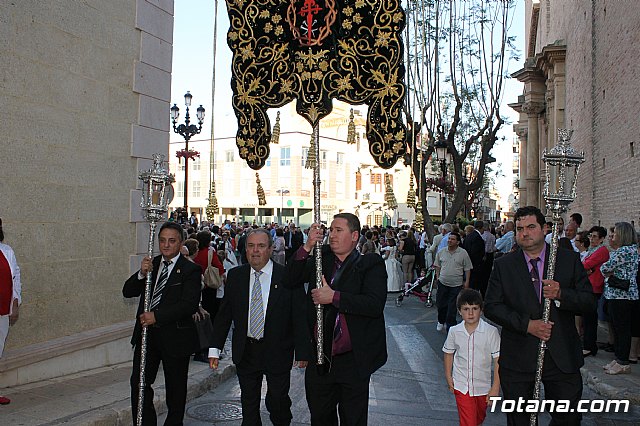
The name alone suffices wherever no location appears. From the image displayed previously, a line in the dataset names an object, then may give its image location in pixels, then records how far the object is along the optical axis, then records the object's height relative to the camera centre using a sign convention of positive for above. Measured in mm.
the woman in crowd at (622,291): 8461 -831
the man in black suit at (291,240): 24672 -726
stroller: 16078 -1709
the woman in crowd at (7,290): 6248 -736
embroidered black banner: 6355 +1579
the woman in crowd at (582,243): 10797 -261
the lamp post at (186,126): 21141 +3114
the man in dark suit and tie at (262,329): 5152 -876
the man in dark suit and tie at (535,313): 4582 -632
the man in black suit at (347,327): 4602 -761
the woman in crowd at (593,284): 9500 -841
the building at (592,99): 15531 +4240
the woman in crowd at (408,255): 20328 -990
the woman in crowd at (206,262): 9609 -635
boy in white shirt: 5129 -1091
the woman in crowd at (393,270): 19047 -1378
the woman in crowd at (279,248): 21594 -909
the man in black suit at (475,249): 14781 -549
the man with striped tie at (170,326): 5500 -922
